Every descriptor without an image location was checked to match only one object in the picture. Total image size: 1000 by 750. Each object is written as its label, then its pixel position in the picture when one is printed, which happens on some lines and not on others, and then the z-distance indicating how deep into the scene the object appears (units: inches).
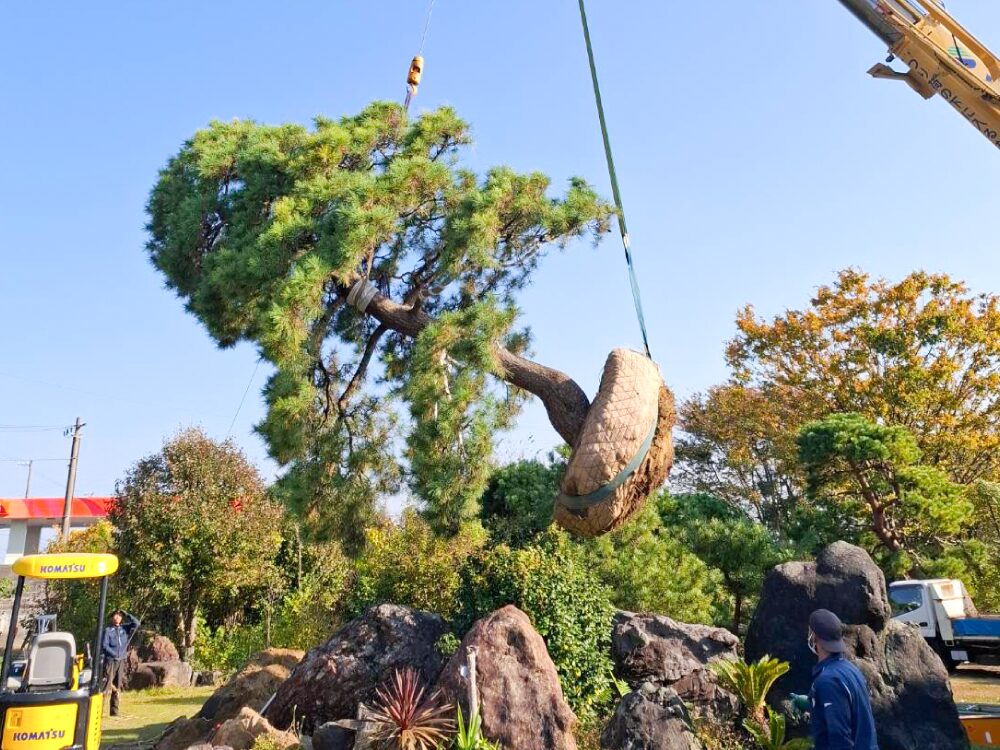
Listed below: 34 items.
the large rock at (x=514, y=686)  249.1
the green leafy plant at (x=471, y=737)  241.3
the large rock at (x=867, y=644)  266.8
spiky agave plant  247.0
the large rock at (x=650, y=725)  239.6
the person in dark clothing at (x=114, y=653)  459.2
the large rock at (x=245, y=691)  331.9
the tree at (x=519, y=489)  466.3
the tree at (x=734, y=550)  581.9
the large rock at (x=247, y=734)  261.9
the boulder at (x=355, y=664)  293.4
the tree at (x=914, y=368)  807.7
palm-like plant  268.7
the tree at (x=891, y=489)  652.7
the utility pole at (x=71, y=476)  954.7
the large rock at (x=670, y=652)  305.9
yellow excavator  252.5
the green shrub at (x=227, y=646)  614.2
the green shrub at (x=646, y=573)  454.9
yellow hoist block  353.4
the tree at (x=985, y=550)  669.0
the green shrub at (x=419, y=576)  348.5
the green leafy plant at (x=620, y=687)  305.0
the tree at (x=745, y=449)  917.8
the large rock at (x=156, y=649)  631.8
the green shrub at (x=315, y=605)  477.7
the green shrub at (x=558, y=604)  298.5
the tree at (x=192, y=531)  641.6
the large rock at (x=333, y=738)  258.1
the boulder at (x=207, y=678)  627.2
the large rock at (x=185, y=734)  304.8
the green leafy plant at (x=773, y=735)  249.0
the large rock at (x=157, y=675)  589.6
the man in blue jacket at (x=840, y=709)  145.3
